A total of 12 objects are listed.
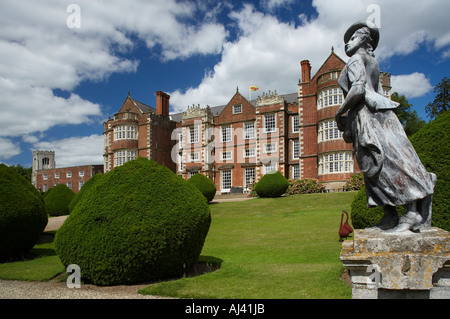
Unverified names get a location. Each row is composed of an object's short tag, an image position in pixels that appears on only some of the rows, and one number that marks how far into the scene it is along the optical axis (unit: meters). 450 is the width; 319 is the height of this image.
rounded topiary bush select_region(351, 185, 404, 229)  8.38
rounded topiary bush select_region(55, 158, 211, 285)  6.88
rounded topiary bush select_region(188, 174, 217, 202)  28.83
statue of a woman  3.97
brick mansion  33.03
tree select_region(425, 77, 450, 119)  45.41
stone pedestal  3.61
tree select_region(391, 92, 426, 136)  47.41
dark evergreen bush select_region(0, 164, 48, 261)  10.63
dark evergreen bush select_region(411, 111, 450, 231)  6.45
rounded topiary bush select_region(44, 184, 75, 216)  27.91
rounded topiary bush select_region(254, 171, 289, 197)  29.83
